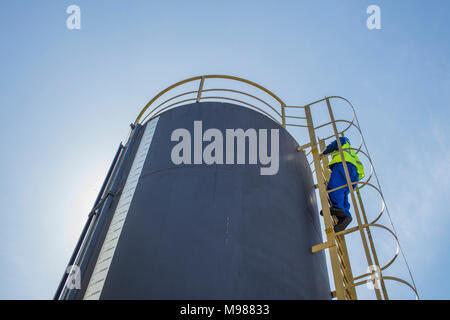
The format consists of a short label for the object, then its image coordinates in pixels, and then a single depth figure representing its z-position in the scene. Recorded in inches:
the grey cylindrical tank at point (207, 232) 162.1
